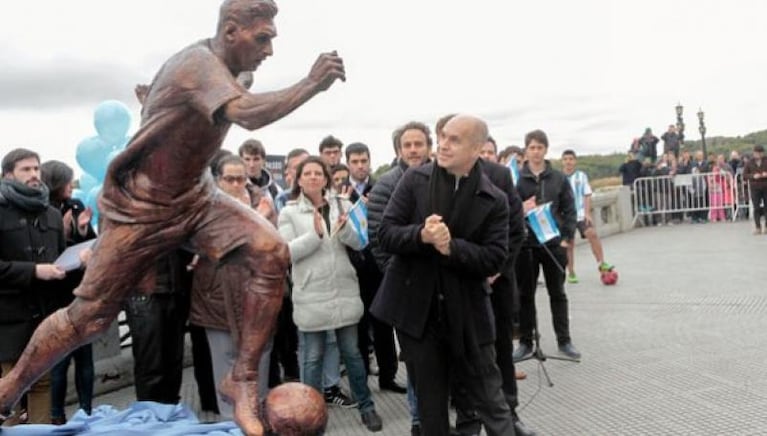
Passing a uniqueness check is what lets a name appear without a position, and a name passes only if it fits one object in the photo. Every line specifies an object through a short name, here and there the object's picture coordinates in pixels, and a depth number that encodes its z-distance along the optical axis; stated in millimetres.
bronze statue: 2738
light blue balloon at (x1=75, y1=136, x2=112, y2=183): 6977
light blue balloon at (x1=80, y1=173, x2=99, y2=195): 7160
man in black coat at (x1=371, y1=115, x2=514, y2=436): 3381
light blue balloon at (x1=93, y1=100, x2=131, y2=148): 6875
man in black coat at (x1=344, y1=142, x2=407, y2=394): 5332
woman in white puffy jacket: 4656
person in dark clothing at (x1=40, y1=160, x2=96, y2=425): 4578
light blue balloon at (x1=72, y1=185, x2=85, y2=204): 6816
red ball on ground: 9242
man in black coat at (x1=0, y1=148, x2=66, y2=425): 4093
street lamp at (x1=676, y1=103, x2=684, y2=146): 24956
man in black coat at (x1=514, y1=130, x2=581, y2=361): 5758
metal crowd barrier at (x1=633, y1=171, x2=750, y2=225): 17500
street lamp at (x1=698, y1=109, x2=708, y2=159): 26236
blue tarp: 3236
